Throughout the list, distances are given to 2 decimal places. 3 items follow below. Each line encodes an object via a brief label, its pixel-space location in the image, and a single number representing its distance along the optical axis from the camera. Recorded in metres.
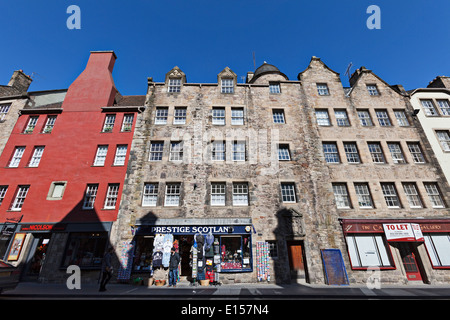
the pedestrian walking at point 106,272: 10.74
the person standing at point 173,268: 12.26
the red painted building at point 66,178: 14.43
